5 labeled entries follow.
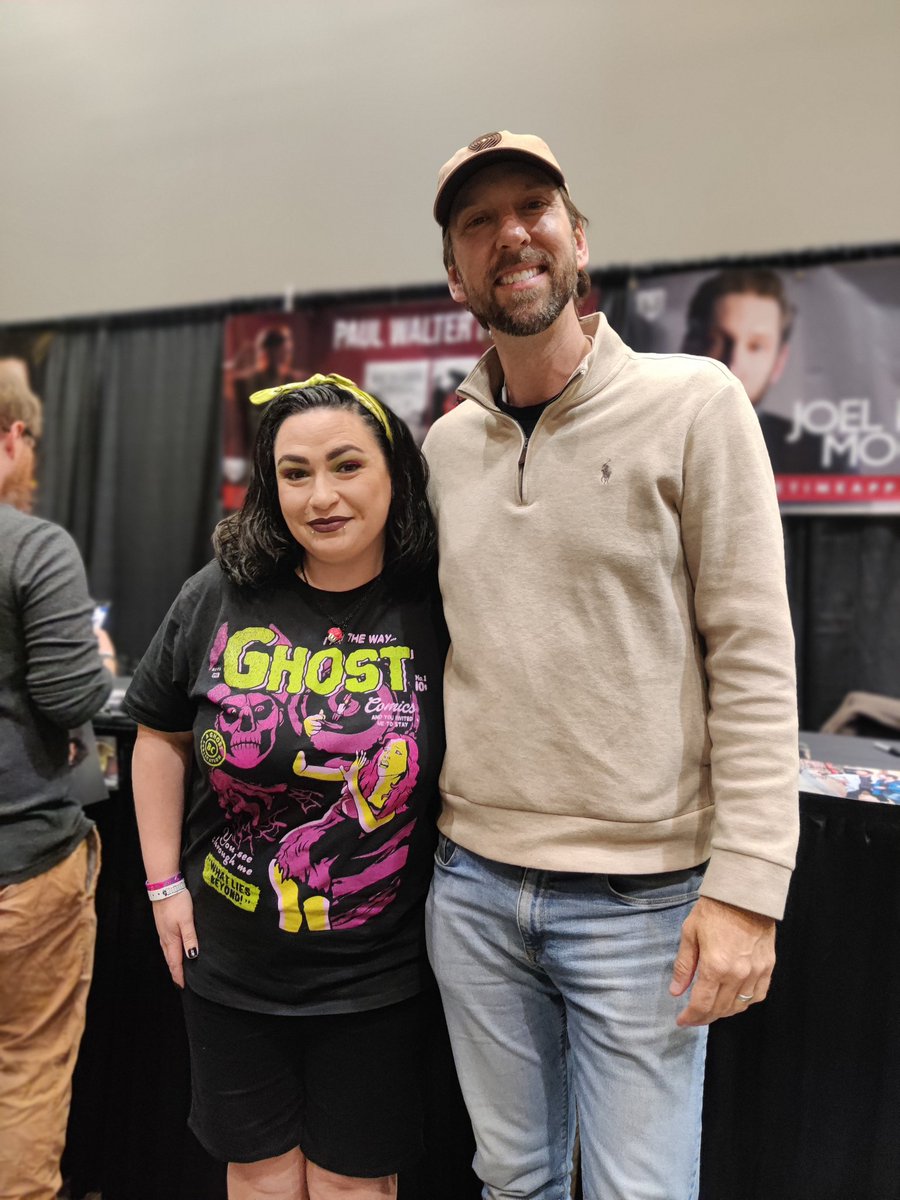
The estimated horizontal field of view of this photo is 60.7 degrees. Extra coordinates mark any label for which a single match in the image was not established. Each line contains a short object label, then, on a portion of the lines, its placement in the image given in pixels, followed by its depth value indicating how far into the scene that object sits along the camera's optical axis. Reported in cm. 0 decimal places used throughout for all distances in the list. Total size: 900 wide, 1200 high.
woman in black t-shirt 103
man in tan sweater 84
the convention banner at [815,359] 263
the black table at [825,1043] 122
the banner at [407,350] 314
